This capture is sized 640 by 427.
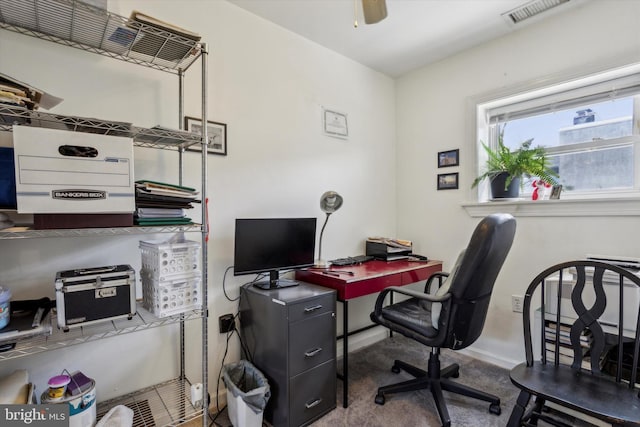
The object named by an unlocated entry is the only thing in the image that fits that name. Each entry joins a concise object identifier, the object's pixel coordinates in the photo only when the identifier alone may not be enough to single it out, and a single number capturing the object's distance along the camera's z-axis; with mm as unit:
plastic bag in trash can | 1596
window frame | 2008
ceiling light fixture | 1327
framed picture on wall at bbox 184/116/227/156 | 1851
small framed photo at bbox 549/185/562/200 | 2221
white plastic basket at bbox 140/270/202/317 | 1386
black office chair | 1572
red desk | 1965
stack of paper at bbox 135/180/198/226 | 1326
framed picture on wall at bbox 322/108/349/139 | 2564
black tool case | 1197
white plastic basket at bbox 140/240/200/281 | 1391
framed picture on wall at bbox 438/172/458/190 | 2711
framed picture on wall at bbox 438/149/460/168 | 2704
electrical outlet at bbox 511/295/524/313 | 2360
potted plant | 2244
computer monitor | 1839
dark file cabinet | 1679
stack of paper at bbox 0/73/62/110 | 1056
